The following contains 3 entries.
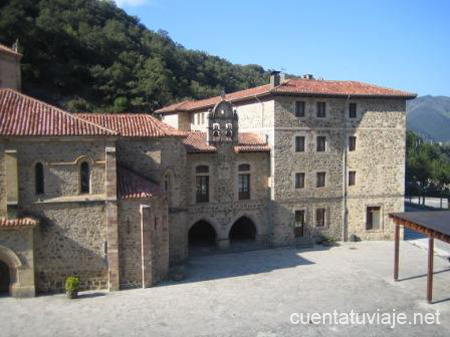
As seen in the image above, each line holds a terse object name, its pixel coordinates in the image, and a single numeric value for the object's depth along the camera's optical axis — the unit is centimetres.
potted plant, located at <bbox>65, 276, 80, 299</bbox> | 1742
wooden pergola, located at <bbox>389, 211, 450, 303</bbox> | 1659
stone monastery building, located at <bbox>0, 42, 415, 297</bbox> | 1769
